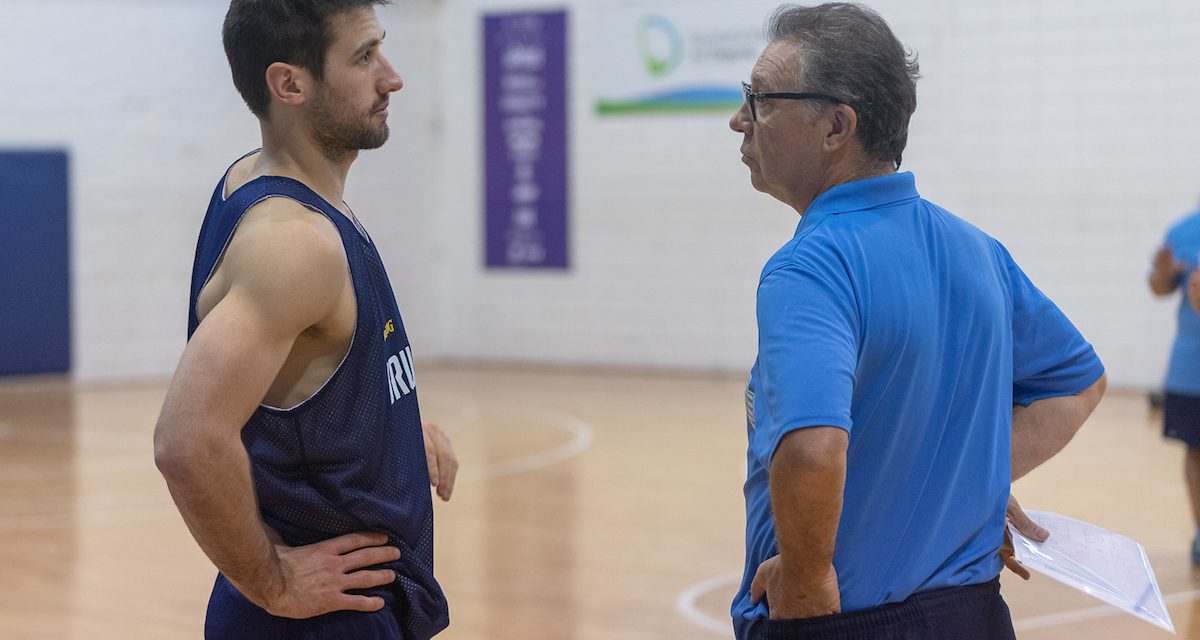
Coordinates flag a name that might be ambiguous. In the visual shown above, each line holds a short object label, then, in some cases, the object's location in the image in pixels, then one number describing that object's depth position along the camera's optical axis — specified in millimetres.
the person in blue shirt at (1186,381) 10297
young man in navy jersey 3348
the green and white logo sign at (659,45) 22625
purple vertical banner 23812
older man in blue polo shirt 3191
